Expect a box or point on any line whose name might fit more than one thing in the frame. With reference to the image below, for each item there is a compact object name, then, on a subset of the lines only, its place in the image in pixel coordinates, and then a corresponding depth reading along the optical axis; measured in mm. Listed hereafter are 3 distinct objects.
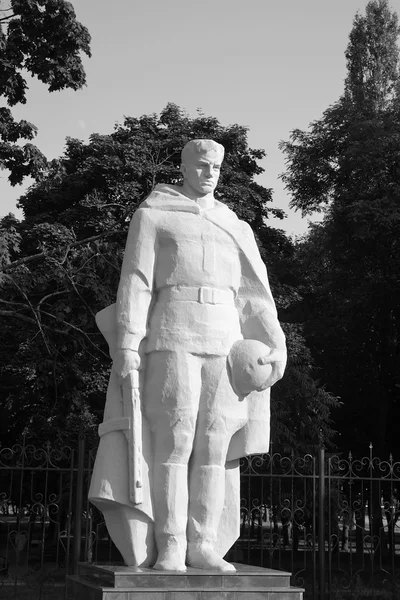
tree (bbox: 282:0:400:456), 19219
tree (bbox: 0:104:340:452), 14539
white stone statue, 5586
